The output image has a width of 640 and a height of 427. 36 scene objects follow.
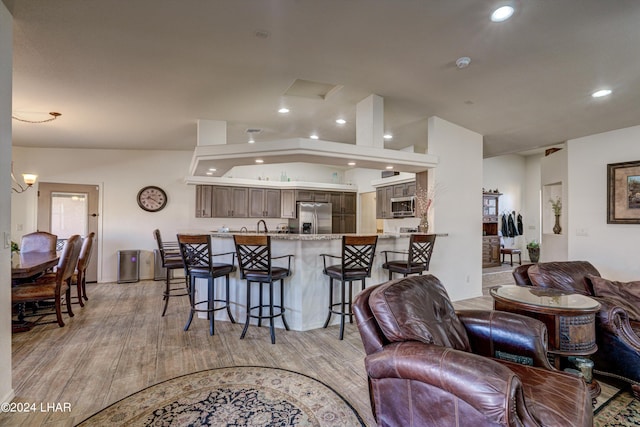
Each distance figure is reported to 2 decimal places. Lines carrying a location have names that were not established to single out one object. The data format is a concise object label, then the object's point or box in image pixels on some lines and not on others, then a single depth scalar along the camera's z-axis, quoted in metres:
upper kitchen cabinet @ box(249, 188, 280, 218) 7.21
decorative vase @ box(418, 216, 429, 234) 4.74
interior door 5.76
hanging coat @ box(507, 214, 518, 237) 9.38
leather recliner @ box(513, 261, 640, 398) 2.29
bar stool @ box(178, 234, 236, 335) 3.38
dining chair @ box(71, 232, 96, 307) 4.39
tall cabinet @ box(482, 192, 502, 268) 8.39
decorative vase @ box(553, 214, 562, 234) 6.12
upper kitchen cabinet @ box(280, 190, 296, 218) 7.50
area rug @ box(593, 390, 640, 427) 1.96
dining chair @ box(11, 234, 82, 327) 3.38
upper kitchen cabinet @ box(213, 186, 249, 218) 6.81
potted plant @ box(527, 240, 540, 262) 8.55
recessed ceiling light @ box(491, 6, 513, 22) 2.18
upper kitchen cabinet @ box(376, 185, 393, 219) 6.69
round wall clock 6.45
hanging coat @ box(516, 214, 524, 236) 9.60
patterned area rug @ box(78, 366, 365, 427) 1.97
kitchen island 3.65
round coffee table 2.10
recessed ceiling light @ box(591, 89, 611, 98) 3.49
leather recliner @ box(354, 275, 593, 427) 1.26
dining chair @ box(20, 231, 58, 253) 4.48
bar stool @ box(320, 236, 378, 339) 3.32
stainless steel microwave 5.90
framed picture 4.41
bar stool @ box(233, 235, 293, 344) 3.22
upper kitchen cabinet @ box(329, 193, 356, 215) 8.00
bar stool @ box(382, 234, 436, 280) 3.73
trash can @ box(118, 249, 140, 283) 6.13
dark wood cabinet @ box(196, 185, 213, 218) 6.70
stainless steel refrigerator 7.52
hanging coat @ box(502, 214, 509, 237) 9.34
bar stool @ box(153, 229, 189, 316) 4.15
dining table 3.21
